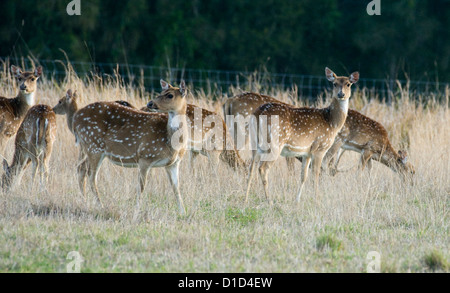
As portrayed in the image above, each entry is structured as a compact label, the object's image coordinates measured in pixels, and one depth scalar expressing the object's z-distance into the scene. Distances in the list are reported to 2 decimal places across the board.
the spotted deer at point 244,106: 20.11
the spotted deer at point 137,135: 15.44
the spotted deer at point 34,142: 17.37
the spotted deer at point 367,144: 20.22
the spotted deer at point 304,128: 17.17
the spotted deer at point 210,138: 18.94
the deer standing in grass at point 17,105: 19.09
